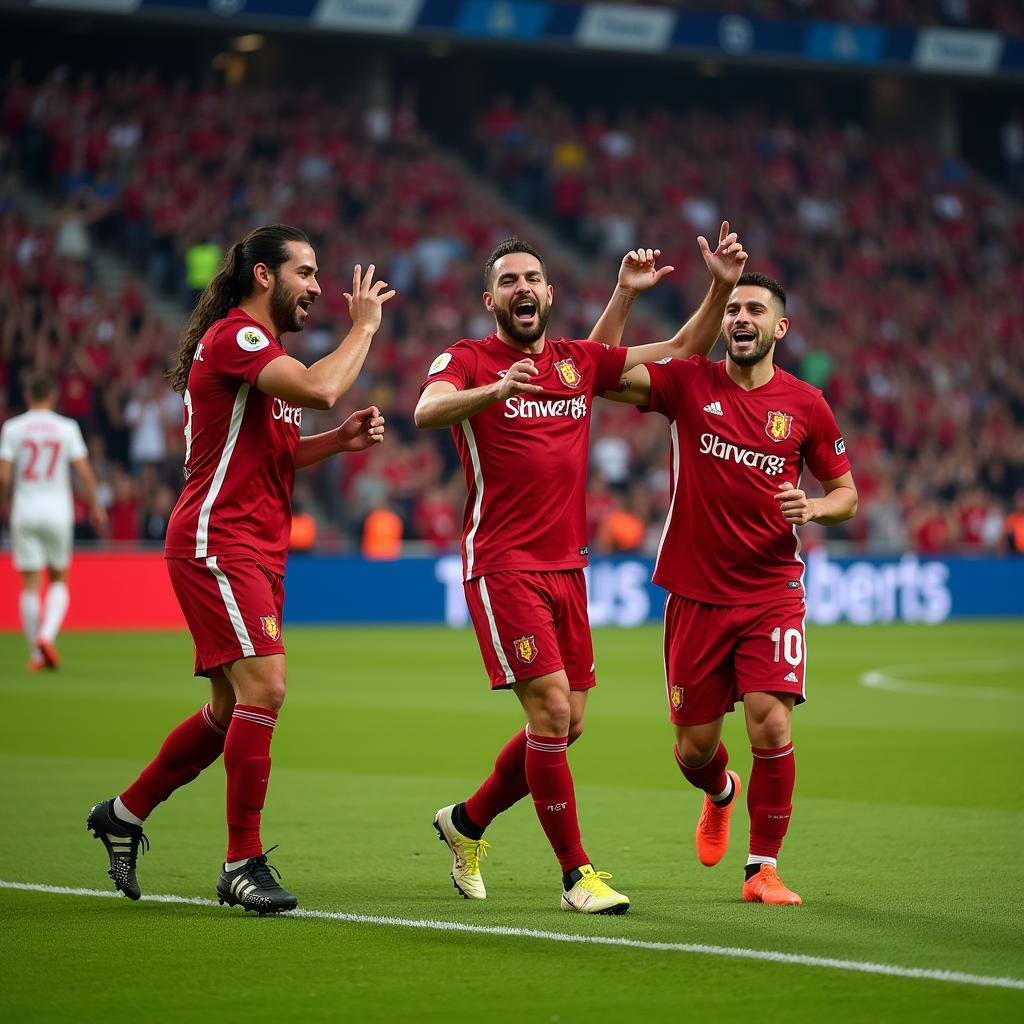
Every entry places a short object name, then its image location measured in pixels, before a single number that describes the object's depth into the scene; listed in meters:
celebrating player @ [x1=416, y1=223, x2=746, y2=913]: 13.02
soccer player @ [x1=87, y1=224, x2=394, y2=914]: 12.68
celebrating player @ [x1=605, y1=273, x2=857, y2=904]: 13.84
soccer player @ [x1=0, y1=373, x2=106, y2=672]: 31.84
